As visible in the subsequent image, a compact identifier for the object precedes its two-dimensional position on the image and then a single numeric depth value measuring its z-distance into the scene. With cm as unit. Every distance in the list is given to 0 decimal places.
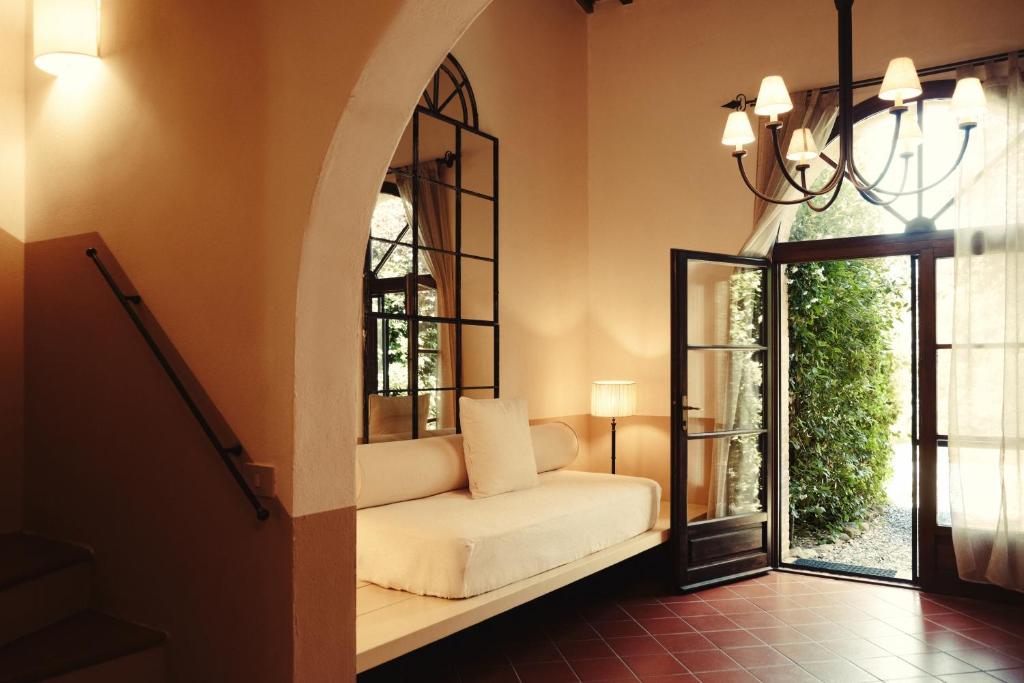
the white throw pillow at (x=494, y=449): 418
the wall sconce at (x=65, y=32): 279
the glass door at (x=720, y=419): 480
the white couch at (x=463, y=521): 325
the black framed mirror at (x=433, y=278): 436
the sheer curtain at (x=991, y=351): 433
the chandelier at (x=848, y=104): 288
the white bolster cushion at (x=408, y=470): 371
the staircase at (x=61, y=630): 244
